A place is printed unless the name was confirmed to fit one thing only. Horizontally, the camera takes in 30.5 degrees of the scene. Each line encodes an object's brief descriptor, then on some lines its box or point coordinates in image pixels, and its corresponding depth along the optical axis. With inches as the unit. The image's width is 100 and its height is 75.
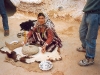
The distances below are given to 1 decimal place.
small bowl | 104.0
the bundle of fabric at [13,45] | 123.1
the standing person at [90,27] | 93.0
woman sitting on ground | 119.5
